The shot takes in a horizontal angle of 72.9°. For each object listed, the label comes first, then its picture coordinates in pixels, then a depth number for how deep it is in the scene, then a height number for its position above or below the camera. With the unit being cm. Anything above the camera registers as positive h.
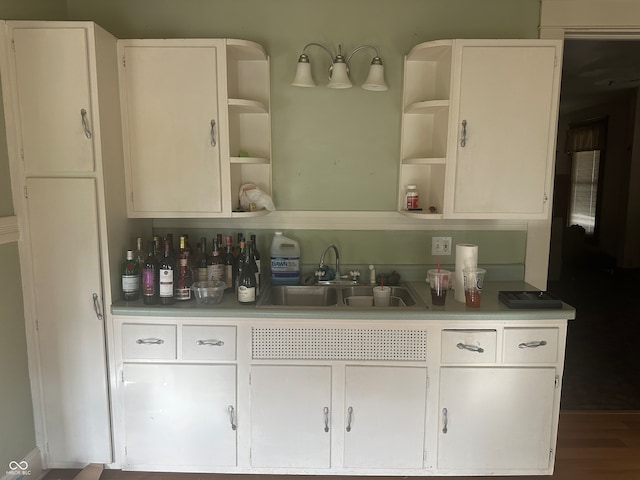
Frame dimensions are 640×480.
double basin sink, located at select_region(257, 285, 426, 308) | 239 -63
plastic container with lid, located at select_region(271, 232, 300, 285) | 241 -45
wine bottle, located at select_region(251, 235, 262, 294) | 234 -43
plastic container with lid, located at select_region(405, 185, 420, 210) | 233 -9
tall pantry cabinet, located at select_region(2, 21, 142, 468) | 188 -15
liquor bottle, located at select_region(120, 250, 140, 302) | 205 -47
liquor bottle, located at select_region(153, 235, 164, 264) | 214 -35
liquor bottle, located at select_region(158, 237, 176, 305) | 201 -48
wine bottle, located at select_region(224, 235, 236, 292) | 226 -46
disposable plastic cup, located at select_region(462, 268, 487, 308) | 202 -49
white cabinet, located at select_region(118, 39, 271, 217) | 209 +27
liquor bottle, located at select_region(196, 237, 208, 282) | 224 -43
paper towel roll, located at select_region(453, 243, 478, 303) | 214 -39
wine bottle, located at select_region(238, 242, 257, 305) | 206 -50
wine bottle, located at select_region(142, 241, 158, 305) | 202 -48
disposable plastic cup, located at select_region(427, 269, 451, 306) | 205 -50
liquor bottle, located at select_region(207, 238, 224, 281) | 221 -44
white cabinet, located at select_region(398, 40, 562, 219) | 207 +27
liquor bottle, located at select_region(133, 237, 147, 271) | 209 -37
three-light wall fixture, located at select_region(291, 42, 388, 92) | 220 +53
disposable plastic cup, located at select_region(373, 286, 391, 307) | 230 -60
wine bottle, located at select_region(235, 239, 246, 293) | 226 -42
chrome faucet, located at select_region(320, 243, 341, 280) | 249 -44
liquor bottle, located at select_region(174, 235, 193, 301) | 209 -48
